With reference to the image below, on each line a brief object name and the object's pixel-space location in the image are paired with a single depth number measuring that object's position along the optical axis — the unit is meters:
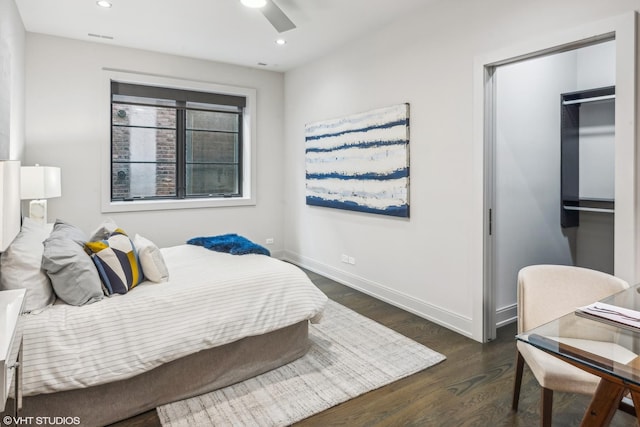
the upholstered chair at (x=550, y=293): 1.96
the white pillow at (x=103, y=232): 2.74
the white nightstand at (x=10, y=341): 1.14
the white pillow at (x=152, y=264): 2.37
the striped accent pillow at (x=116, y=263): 2.16
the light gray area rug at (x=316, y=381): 2.07
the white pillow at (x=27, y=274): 1.85
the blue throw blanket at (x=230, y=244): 3.15
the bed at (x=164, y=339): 1.81
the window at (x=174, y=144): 4.61
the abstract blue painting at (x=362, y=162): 3.58
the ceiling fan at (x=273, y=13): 2.49
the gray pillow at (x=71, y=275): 1.98
